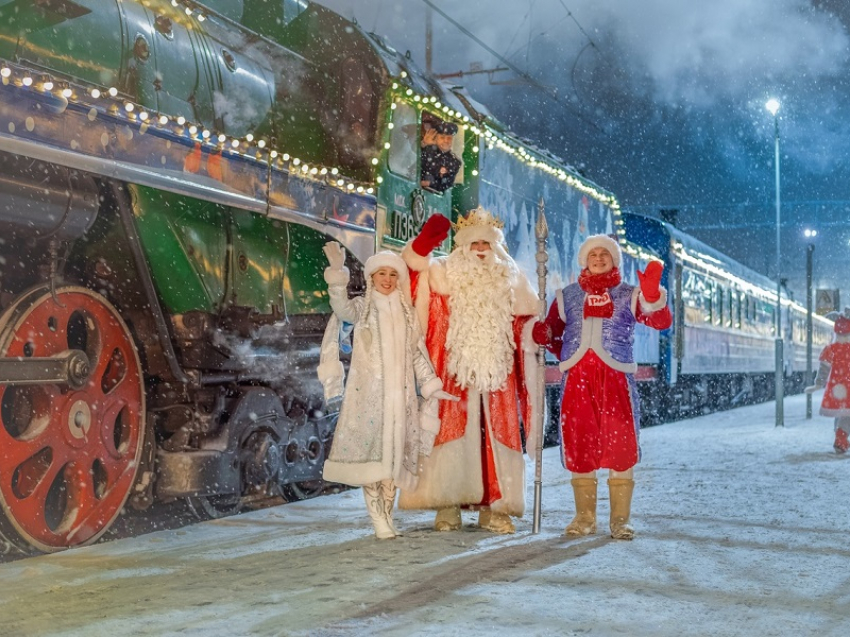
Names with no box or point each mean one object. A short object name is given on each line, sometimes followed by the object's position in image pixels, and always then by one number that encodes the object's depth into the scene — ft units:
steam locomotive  15.16
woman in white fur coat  17.33
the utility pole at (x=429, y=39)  53.57
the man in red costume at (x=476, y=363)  18.40
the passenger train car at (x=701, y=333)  52.60
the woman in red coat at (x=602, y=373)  18.26
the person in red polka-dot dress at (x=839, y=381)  35.37
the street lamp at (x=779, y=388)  48.78
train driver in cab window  25.26
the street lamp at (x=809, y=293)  66.33
